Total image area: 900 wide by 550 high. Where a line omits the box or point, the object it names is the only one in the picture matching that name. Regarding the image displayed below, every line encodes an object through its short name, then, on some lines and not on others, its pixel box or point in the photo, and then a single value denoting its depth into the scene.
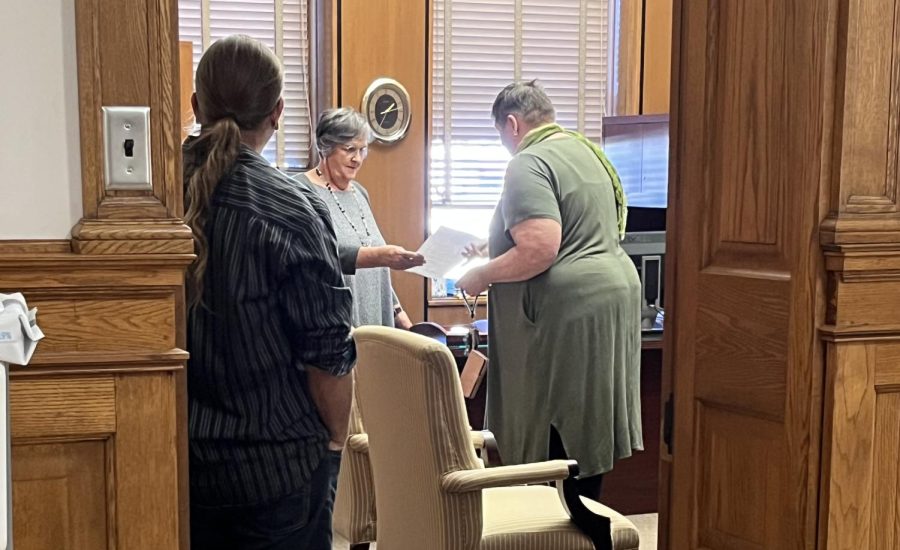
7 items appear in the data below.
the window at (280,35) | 4.50
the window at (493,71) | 4.84
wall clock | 4.56
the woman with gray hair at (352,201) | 3.31
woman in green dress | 2.95
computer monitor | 3.88
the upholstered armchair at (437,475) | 2.25
